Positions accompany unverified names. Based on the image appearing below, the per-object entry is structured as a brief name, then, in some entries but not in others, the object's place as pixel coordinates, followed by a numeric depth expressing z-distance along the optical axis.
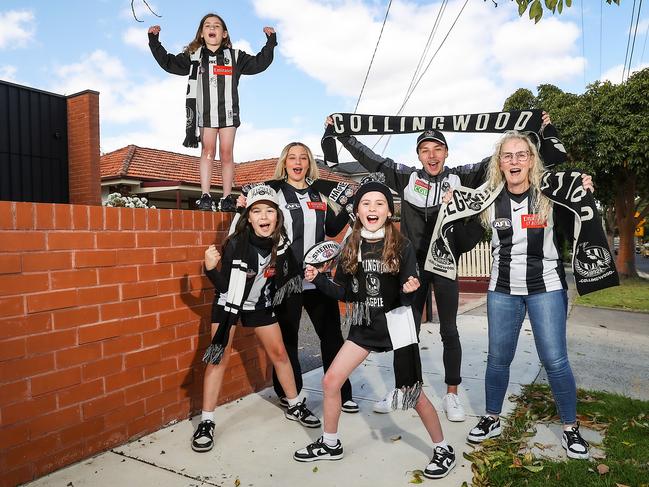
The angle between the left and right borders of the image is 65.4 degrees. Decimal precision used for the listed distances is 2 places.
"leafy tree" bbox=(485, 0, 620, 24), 3.19
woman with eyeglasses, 3.20
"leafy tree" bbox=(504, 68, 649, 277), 15.50
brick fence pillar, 12.27
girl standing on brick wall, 4.34
